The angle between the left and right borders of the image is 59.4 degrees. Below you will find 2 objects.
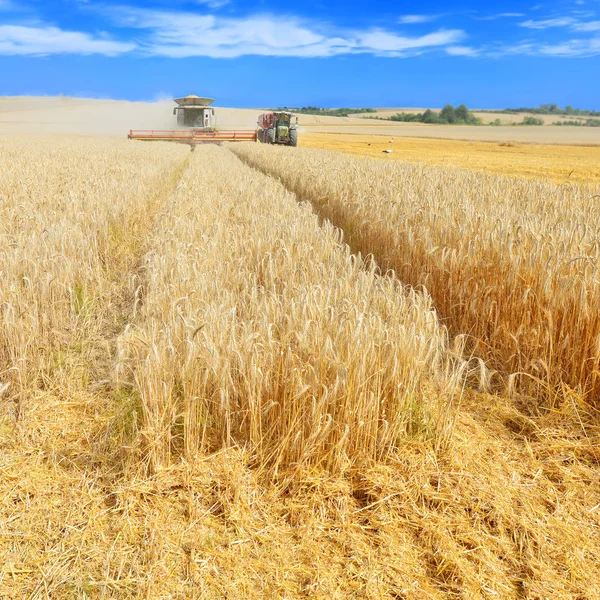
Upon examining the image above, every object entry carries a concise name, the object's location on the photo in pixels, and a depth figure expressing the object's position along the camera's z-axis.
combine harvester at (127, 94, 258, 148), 32.16
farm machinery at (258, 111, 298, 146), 30.00
